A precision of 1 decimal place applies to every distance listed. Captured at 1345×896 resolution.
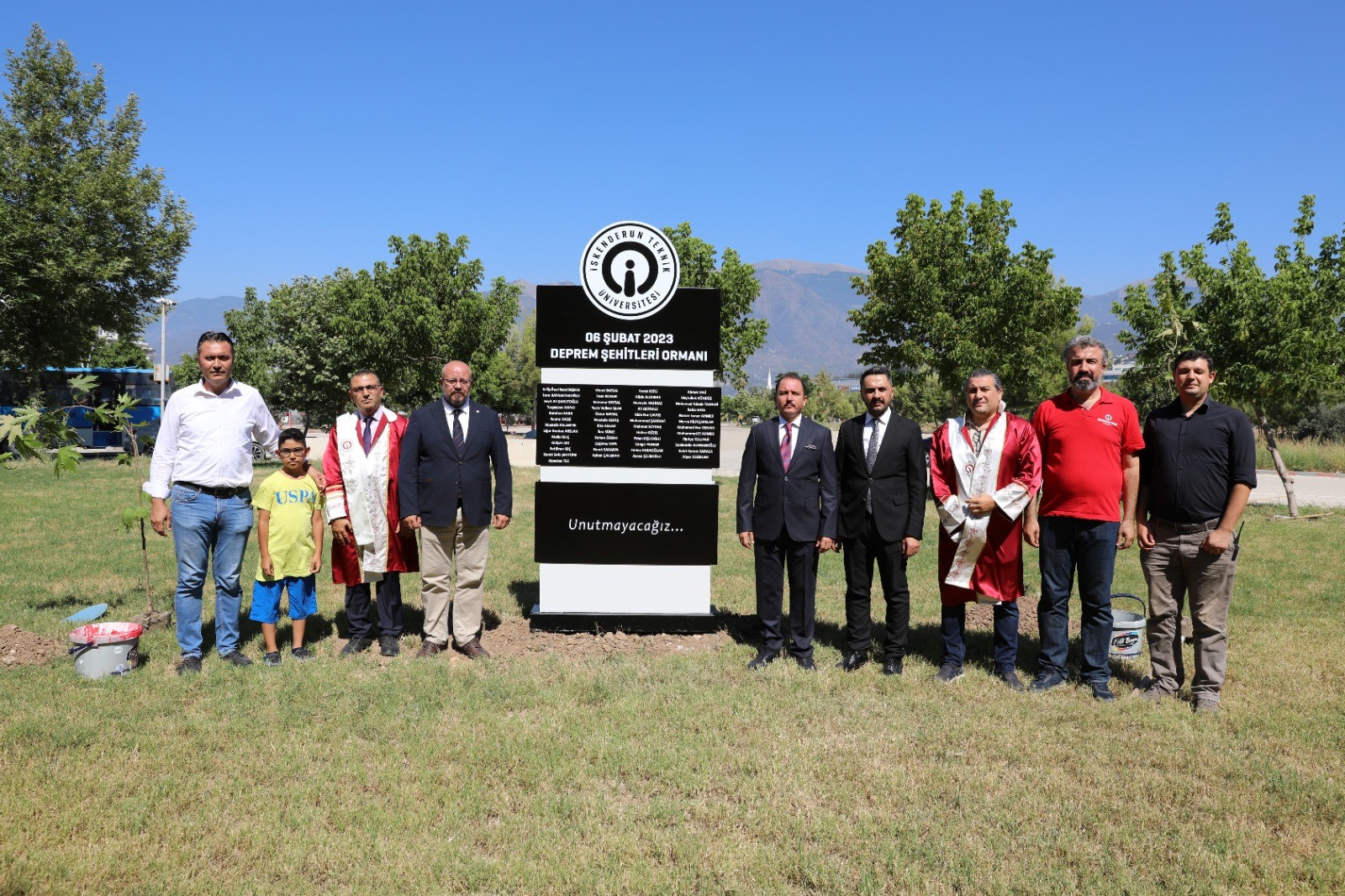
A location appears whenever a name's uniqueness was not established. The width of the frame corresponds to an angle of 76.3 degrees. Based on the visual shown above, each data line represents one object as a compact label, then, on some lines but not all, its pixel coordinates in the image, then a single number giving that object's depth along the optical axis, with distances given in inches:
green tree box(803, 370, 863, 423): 3485.0
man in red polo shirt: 219.8
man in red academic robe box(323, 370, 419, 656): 257.8
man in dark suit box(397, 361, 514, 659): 253.4
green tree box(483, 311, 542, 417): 2701.8
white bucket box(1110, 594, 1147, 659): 252.4
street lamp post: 1195.3
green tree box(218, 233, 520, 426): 1040.8
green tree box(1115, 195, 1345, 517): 597.6
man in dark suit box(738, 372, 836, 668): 247.0
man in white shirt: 225.1
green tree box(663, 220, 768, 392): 895.1
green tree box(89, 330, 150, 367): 1973.1
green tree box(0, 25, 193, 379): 999.0
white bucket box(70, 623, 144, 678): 226.2
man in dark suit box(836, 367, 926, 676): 240.4
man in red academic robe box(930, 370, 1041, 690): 232.4
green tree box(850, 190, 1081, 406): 842.8
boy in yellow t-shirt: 245.0
